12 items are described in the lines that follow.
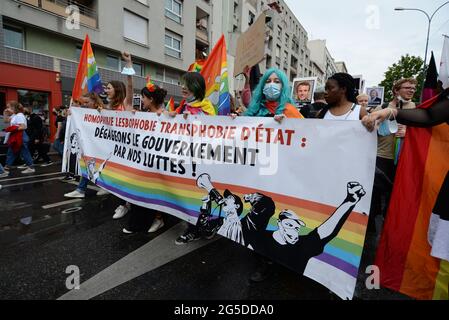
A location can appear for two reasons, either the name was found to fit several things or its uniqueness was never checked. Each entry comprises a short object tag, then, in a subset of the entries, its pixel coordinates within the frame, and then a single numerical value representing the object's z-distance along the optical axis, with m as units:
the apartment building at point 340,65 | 108.46
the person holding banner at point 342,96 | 2.47
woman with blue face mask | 2.58
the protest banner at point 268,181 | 1.88
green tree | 28.03
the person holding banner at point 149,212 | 3.43
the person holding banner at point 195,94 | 3.23
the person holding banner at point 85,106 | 4.22
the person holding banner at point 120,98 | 3.94
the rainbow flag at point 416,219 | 1.74
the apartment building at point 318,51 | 74.25
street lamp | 20.35
